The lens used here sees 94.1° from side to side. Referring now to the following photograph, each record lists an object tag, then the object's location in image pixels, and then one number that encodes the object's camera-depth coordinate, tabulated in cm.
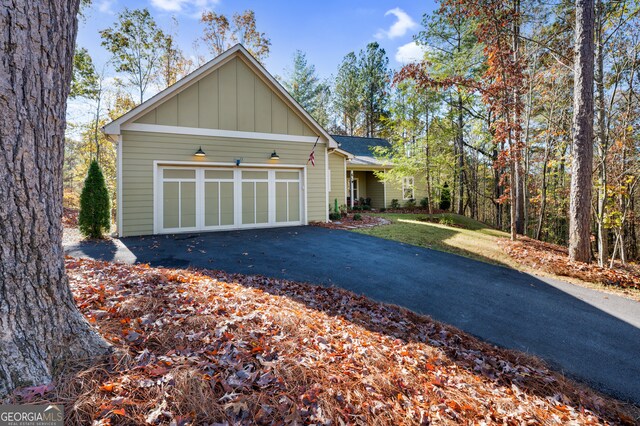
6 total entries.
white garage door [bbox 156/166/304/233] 967
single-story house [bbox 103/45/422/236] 915
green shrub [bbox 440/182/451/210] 1855
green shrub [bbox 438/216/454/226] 1409
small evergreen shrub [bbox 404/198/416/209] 2044
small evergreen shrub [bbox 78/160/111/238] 872
